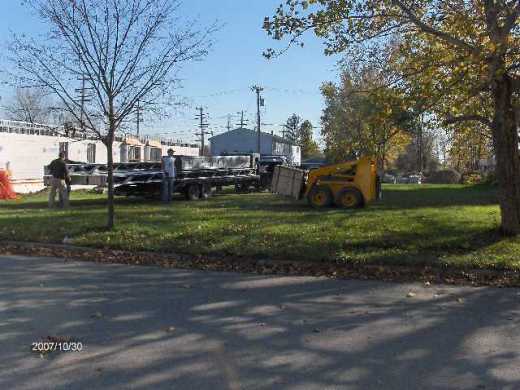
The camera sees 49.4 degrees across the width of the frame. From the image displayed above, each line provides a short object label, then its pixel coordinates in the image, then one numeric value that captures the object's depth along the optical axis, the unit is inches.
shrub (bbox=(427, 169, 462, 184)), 1845.5
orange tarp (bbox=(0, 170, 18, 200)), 839.7
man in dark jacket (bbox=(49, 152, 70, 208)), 633.0
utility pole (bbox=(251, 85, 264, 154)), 2600.9
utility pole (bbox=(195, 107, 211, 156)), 3654.0
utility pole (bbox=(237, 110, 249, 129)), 4060.0
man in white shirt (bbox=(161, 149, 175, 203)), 705.6
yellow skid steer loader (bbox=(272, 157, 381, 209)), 649.0
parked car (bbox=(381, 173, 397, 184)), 2011.9
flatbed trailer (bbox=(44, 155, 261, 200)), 691.4
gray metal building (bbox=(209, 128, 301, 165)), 2974.9
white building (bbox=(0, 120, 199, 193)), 1440.7
